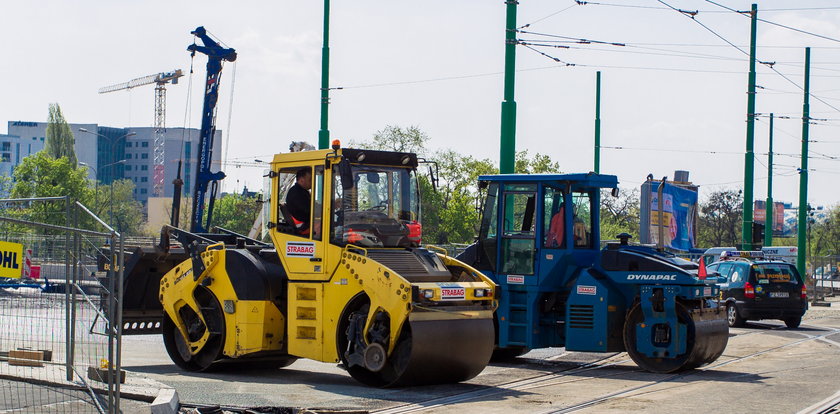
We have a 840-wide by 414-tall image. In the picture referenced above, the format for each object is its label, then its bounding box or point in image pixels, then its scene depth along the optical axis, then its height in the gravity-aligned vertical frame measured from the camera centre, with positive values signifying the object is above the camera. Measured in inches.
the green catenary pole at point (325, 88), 772.6 +101.3
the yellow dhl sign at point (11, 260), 337.1 -13.7
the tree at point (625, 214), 2716.5 +50.9
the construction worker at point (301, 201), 510.9 +11.1
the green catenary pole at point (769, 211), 1326.3 +33.8
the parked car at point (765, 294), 925.8 -50.9
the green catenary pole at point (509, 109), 698.8 +79.2
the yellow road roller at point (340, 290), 467.2 -30.4
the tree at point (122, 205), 2816.9 +43.2
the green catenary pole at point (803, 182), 1355.8 +72.0
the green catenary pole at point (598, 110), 1210.0 +139.2
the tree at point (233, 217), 2946.9 +15.5
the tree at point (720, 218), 3297.2 +52.6
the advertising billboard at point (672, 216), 956.6 +17.2
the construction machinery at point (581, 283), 563.8 -27.7
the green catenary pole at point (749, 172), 1128.8 +67.8
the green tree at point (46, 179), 2397.9 +88.3
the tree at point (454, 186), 2279.8 +95.5
